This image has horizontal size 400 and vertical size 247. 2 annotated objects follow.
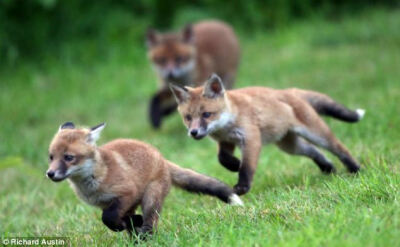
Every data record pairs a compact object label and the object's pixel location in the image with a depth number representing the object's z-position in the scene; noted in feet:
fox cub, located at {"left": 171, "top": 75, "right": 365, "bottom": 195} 49.52
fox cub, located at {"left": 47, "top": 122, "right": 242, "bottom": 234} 40.65
